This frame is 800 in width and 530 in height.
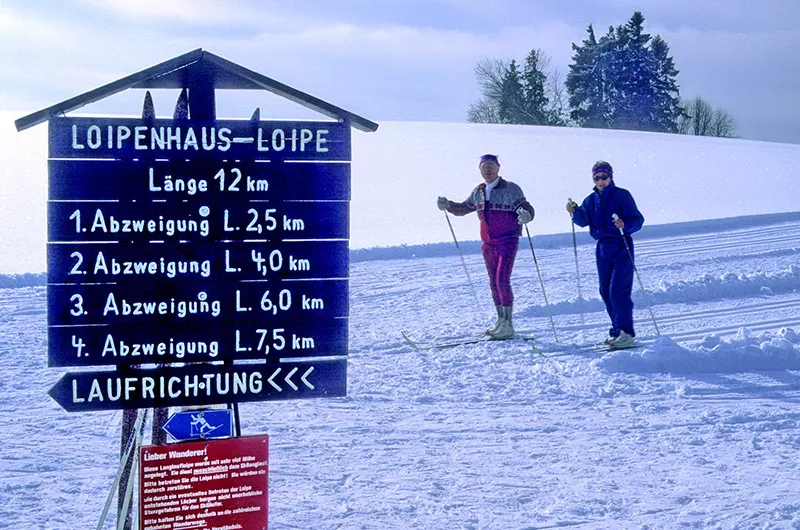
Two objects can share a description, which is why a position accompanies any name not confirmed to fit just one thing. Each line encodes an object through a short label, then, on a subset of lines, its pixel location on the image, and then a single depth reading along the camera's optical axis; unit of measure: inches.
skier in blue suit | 289.4
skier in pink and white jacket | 303.1
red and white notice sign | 141.6
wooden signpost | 137.4
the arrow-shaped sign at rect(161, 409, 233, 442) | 145.9
